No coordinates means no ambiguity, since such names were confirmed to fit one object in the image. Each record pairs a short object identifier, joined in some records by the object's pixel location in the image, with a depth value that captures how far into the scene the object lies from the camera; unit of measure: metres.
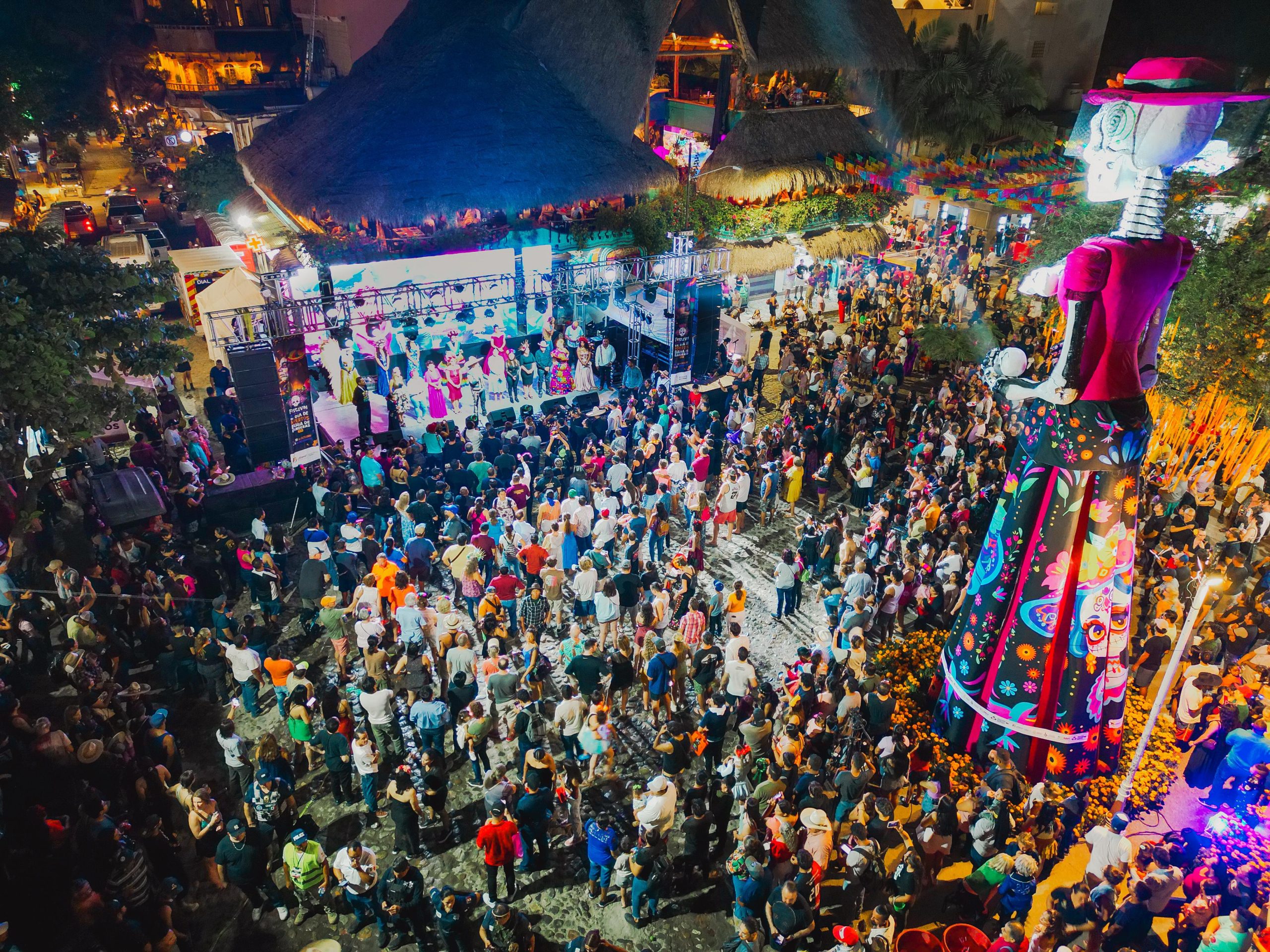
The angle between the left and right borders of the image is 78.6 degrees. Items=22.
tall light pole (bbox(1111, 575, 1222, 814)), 6.55
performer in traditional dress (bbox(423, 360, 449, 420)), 16.38
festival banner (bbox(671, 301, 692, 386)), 17.11
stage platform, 15.50
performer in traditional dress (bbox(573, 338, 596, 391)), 17.16
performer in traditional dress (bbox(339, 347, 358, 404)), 15.34
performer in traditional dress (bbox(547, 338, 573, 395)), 17.38
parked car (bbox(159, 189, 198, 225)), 29.84
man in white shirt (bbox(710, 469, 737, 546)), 11.54
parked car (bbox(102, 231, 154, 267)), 22.92
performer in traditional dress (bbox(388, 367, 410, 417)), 16.47
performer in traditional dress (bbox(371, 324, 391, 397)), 16.41
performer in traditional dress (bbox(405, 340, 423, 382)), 16.78
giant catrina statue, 6.52
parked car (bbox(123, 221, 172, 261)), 22.59
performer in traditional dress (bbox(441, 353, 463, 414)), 16.69
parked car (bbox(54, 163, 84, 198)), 36.78
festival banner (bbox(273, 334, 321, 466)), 13.11
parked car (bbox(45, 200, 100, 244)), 25.58
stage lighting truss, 14.35
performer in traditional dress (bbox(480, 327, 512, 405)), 17.23
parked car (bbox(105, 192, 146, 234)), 26.84
